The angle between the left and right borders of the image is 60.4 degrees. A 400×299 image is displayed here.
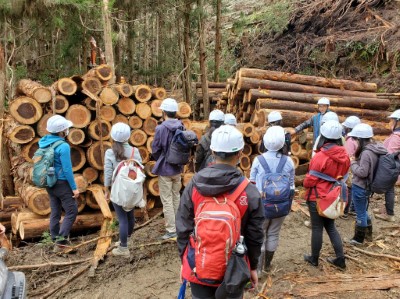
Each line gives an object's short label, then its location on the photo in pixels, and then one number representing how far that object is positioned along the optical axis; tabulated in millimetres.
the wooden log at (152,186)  7336
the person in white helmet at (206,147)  5750
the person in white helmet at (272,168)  4137
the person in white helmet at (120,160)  4957
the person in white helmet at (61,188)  5277
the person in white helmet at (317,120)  7441
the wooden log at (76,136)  6727
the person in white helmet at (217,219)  2486
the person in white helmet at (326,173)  4312
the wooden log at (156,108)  7449
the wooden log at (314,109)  9648
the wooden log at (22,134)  6480
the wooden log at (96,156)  6938
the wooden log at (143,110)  7375
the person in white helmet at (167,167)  5500
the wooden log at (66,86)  6695
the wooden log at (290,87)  10219
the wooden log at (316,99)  10000
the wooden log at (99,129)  6938
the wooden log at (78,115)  6793
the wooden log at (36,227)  6332
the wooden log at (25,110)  6406
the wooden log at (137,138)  7316
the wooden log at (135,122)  7336
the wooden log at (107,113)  7059
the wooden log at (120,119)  7225
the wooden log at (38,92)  6566
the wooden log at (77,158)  6922
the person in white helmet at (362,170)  5246
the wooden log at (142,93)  7359
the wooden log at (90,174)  7051
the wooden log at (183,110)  7758
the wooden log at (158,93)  7555
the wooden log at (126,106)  7262
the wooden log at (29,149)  6715
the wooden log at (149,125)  7441
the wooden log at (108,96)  7012
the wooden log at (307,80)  10539
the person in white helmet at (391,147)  6289
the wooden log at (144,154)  7398
